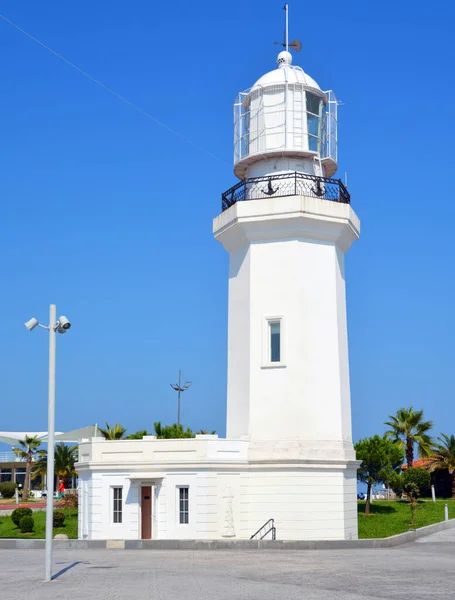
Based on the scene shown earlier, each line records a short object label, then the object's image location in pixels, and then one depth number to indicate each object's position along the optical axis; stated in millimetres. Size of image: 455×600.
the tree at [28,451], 70750
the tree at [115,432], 55344
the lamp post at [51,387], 19672
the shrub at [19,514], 38378
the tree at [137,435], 46906
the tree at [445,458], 55750
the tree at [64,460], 61125
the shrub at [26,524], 37188
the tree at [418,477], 50875
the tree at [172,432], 47628
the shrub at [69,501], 48375
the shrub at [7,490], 72062
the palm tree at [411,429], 56094
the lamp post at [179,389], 79688
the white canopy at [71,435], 68438
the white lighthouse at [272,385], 28703
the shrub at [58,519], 38875
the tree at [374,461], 45156
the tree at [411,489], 49469
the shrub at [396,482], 47466
